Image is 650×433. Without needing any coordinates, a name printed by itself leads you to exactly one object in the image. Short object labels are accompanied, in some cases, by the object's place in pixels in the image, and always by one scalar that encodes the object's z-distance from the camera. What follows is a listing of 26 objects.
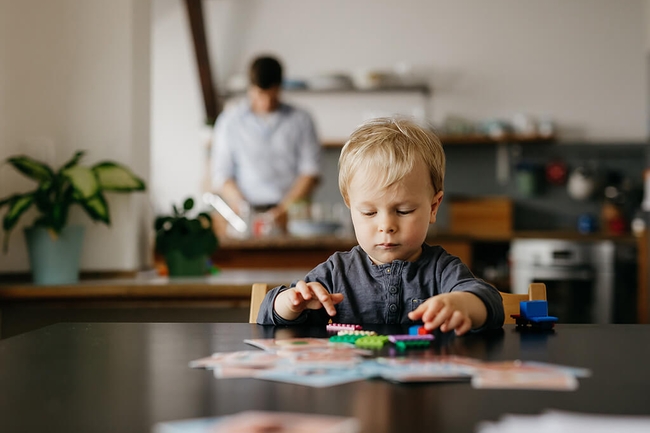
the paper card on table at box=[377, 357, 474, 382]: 0.70
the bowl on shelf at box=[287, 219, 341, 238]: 3.67
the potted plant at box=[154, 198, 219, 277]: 2.62
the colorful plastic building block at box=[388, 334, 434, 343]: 0.92
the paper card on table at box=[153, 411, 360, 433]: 0.54
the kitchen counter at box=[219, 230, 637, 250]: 3.19
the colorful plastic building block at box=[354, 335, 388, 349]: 0.90
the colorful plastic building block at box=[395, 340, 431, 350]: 0.89
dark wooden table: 0.59
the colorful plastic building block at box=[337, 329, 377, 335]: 0.98
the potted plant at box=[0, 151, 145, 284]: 2.33
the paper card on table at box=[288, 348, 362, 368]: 0.77
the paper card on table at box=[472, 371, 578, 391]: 0.69
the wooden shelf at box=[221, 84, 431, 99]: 5.95
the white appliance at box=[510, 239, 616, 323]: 5.10
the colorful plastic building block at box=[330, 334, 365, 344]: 0.93
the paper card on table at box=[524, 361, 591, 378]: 0.75
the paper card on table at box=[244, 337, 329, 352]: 0.90
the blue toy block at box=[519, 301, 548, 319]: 1.15
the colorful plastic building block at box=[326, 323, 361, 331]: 1.05
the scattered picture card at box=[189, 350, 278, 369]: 0.79
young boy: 1.21
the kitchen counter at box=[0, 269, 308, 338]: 2.34
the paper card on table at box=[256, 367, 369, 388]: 0.70
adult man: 4.20
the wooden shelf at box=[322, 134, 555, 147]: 5.84
